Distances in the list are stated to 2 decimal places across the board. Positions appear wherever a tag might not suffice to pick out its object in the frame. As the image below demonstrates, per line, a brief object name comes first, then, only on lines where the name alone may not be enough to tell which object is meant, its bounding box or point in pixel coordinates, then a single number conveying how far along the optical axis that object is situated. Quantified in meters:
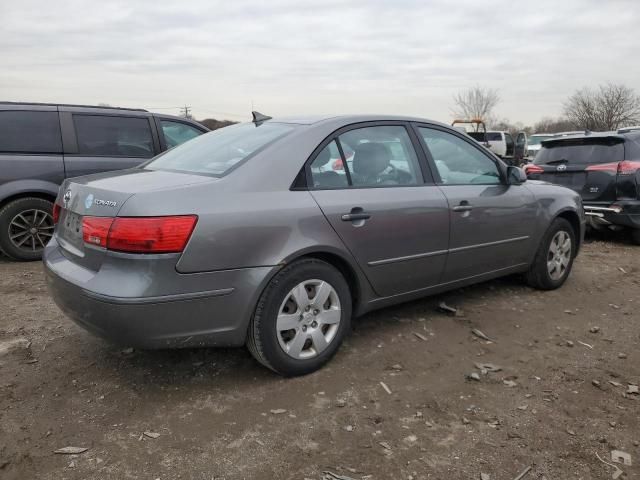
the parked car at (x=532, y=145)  23.98
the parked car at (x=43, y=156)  5.81
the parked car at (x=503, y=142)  19.02
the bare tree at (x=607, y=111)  33.97
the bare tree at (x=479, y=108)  58.84
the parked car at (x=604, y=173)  6.59
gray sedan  2.58
